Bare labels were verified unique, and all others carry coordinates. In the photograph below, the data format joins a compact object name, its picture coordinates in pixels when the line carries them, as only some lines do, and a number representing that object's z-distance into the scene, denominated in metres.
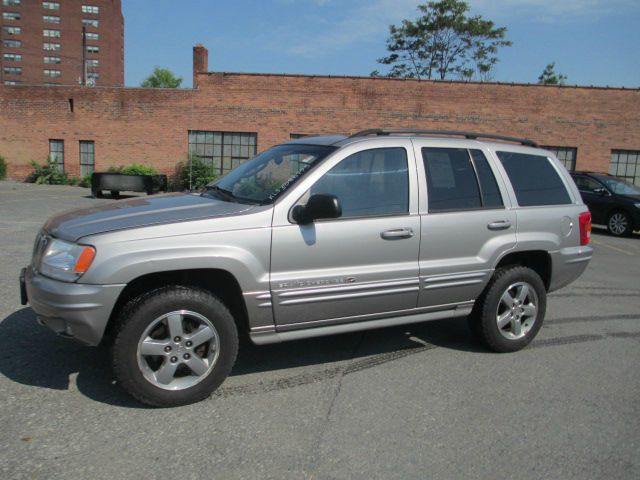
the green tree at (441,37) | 43.34
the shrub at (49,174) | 25.84
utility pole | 35.57
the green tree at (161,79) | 89.25
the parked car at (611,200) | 14.52
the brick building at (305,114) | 23.88
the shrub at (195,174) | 24.42
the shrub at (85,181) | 25.92
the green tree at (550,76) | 61.56
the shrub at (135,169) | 24.47
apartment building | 103.94
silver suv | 3.40
